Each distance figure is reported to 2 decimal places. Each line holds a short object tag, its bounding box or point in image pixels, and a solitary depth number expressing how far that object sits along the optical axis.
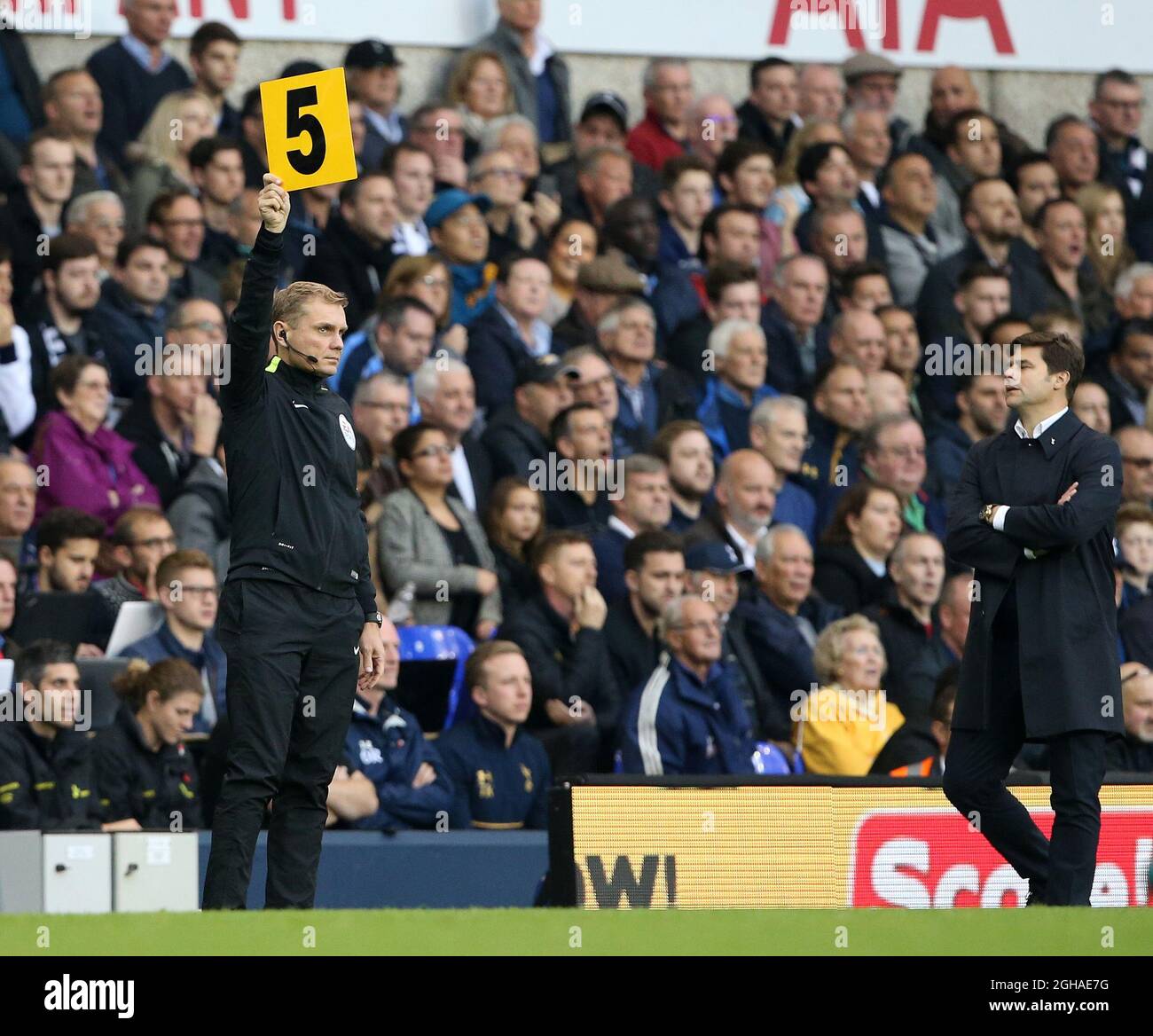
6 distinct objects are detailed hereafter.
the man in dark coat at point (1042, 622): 14.00
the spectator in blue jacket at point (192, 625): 19.48
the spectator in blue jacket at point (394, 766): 18.97
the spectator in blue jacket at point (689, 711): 19.69
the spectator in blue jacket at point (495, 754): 19.48
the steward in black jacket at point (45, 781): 17.97
